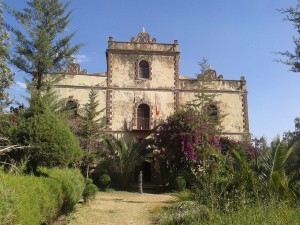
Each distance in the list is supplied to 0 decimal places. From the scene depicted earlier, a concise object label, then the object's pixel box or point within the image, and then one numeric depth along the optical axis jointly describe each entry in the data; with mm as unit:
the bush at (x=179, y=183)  13620
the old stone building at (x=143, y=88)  17486
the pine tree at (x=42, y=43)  12551
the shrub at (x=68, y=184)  7083
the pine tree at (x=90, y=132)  14932
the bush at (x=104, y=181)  14328
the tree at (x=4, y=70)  11106
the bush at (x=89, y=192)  10148
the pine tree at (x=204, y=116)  14242
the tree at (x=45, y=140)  7176
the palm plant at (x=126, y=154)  15187
